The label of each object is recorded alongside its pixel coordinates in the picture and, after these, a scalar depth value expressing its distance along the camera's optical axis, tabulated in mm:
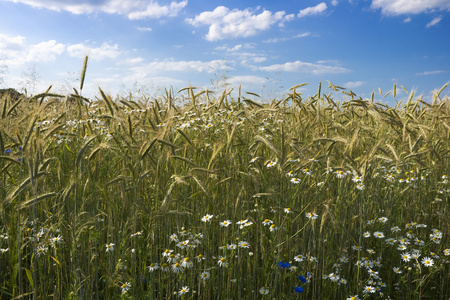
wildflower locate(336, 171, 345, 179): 2763
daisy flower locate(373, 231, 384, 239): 2829
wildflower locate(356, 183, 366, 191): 2829
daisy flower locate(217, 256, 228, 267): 2328
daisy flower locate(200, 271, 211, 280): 2252
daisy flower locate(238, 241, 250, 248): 2334
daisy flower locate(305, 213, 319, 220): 2420
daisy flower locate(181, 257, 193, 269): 2213
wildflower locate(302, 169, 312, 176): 2612
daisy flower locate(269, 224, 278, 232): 2365
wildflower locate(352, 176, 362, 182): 2675
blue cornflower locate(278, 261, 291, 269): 2310
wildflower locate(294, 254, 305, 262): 2457
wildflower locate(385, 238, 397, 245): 2963
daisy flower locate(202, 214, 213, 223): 2396
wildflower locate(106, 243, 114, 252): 2354
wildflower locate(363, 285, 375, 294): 2533
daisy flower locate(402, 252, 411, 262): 2736
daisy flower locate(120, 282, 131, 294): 2213
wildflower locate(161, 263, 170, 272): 2303
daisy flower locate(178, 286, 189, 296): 2239
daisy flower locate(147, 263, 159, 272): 2222
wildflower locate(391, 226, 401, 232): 3018
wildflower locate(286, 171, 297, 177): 2676
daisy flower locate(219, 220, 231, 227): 2422
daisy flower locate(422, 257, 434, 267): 2741
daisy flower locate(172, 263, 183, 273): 2283
